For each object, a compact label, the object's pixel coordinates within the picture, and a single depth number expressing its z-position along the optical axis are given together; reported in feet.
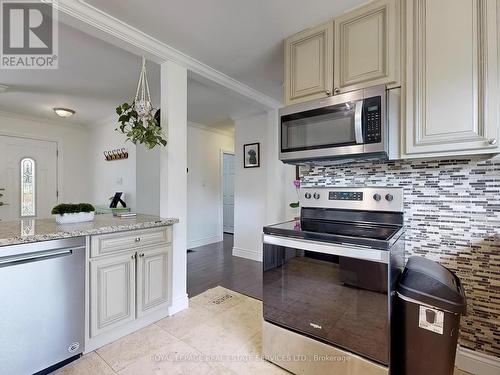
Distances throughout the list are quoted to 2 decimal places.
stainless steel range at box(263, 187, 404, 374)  3.98
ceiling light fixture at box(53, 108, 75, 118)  11.96
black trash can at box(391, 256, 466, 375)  3.72
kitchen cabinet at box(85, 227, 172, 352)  5.56
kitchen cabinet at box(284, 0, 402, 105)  4.94
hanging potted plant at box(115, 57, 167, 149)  6.71
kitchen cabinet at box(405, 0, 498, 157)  4.02
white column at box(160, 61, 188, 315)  7.33
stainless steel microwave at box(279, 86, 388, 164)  4.72
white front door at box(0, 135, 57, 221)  13.05
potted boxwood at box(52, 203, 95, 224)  6.06
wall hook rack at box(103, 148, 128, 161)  14.01
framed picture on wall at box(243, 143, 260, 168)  12.94
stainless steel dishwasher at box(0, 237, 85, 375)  4.40
